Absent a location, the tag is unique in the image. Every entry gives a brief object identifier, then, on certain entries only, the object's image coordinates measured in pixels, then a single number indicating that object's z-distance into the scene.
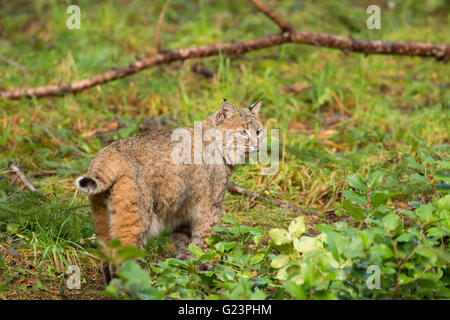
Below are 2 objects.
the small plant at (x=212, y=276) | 4.67
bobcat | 6.10
